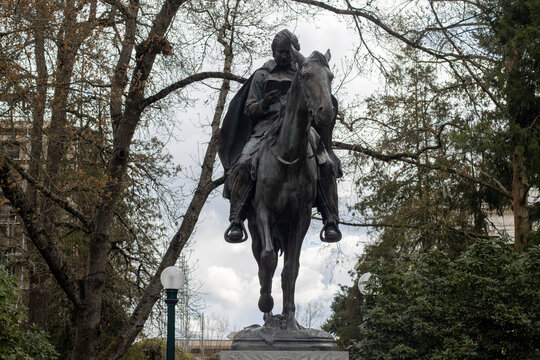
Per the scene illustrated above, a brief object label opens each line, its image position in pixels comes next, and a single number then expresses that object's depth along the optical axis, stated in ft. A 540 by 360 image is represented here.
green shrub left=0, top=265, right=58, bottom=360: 38.50
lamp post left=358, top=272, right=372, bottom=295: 49.61
